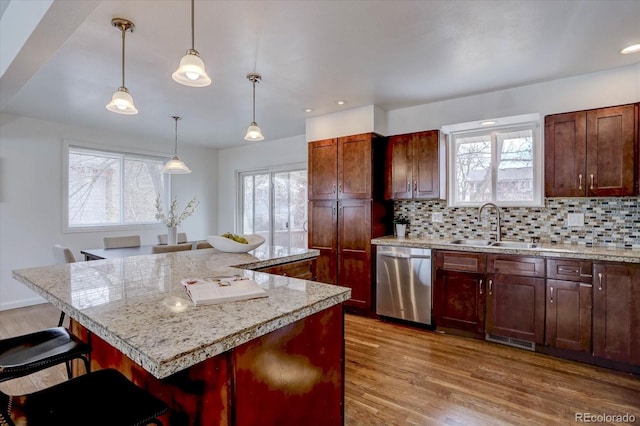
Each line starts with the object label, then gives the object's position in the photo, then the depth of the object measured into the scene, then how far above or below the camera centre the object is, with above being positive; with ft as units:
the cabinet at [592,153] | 8.67 +1.64
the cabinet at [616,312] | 7.98 -2.54
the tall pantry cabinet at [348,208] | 12.27 +0.11
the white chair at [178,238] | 15.15 -1.28
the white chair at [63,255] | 10.39 -1.42
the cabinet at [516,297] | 9.16 -2.52
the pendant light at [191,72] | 5.55 +2.45
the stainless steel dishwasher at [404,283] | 11.00 -2.54
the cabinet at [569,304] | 8.52 -2.52
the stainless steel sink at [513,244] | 10.37 -1.09
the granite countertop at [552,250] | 8.16 -1.11
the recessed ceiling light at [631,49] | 7.89 +4.00
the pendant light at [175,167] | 13.05 +1.78
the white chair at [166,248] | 11.18 -1.28
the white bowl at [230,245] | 8.04 -0.84
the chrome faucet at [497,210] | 11.09 +0.03
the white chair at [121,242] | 13.14 -1.26
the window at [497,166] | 10.96 +1.61
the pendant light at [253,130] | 9.45 +2.37
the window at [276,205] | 17.60 +0.36
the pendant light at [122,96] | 6.74 +2.42
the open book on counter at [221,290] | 4.07 -1.07
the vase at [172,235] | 12.92 -0.95
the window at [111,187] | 15.39 +1.25
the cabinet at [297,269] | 7.56 -1.46
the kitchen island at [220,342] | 3.07 -1.27
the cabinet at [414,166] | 11.68 +1.68
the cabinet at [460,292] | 10.07 -2.60
